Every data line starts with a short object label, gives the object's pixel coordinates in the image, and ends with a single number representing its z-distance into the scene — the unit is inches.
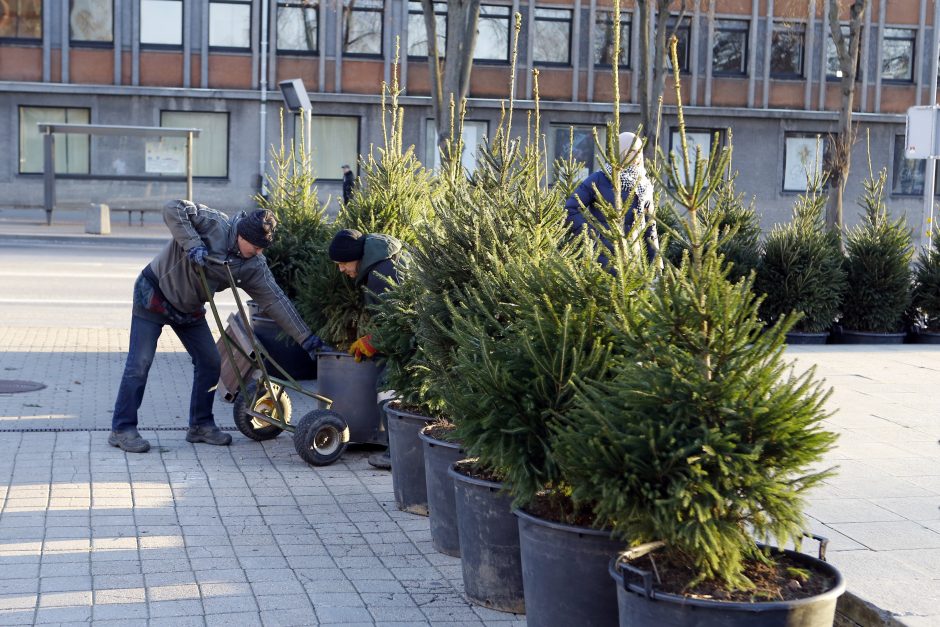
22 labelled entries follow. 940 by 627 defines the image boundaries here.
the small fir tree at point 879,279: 548.1
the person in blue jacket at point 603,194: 279.1
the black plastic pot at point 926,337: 553.6
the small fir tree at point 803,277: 535.2
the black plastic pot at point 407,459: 261.1
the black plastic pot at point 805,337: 534.6
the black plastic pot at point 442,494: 233.0
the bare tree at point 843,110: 839.1
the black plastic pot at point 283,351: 418.3
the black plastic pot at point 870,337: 544.7
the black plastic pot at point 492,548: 203.9
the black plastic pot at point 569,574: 171.2
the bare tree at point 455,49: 814.2
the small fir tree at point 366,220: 339.3
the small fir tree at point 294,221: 436.5
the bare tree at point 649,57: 924.0
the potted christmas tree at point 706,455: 145.6
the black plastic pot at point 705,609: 141.9
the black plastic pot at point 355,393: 322.3
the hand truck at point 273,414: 305.3
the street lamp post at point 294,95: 731.8
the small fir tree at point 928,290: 557.3
